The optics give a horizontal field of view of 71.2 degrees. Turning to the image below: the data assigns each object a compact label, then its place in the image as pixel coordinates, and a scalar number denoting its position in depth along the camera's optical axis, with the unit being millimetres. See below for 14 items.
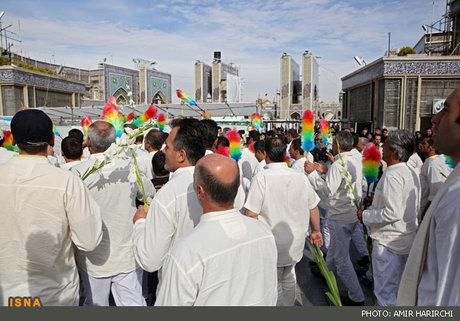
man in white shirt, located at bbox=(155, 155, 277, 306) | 1267
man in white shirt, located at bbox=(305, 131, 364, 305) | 3281
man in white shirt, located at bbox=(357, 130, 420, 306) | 2604
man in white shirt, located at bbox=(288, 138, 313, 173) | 4270
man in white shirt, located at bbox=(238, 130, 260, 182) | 5121
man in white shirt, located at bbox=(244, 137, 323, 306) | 2703
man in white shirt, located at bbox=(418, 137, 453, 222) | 3660
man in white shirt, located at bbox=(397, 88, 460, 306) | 1082
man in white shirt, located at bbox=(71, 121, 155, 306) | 2414
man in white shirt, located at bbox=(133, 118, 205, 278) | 1744
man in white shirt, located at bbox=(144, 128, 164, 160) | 4451
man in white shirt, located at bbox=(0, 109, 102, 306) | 1727
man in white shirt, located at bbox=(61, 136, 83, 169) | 3182
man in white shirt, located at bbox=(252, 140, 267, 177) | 4082
